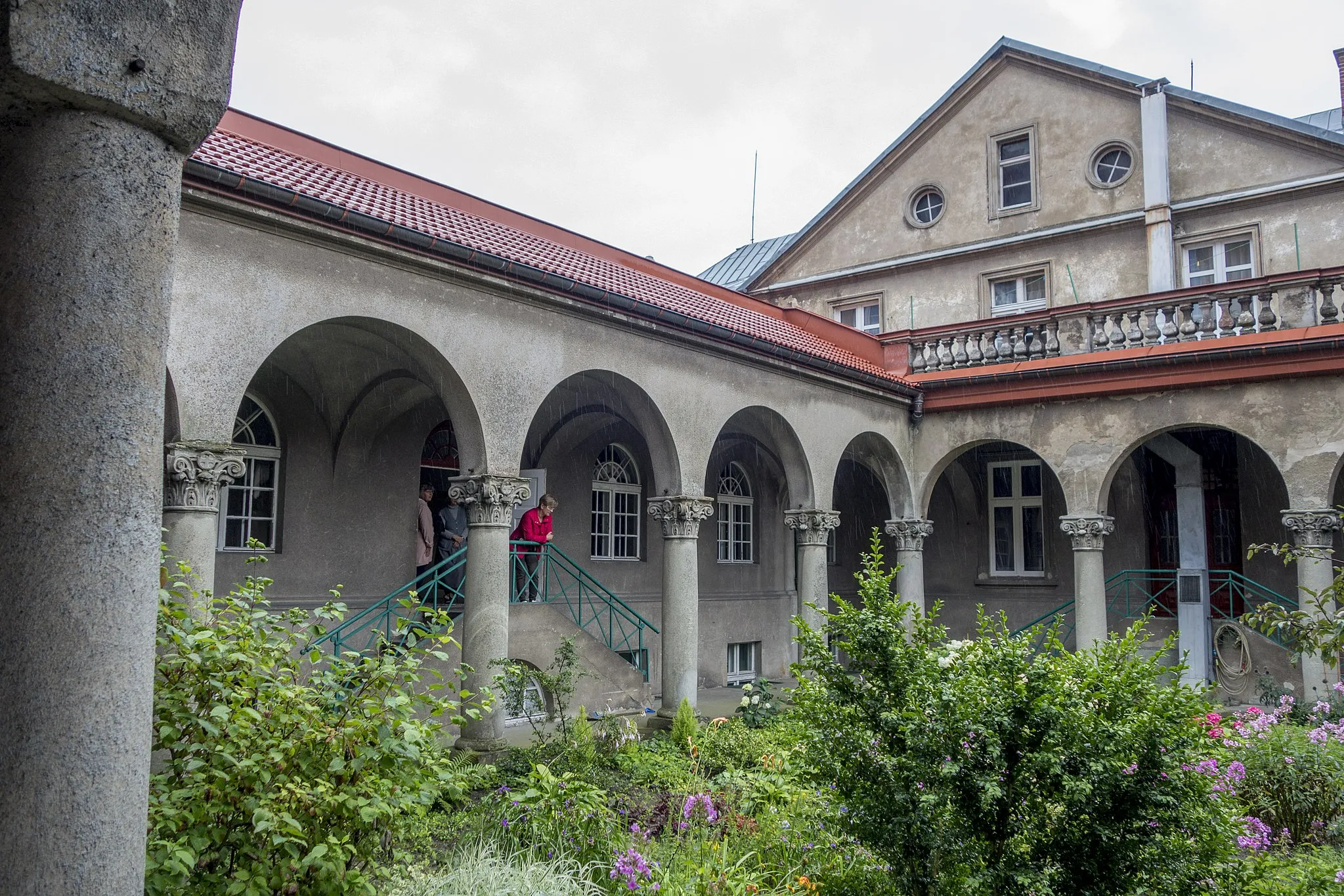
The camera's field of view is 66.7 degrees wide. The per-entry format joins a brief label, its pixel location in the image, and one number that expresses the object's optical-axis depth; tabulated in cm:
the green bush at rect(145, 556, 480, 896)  345
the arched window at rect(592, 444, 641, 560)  1602
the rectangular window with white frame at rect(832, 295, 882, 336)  2184
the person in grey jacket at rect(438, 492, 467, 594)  1325
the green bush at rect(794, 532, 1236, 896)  432
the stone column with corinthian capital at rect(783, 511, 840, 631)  1380
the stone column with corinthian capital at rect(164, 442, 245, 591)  718
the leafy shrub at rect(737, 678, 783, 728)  1138
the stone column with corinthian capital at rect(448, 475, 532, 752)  934
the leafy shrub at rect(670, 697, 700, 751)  1041
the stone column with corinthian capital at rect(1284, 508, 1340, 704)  1258
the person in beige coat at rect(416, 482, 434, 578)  1316
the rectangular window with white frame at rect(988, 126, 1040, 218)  2003
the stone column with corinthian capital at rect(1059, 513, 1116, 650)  1451
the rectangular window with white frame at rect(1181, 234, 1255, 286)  1784
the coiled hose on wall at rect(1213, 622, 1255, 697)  1466
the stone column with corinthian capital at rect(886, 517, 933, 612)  1583
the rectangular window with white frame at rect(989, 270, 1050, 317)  1989
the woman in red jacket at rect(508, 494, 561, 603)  1245
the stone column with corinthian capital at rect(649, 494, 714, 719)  1166
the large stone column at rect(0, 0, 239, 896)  177
